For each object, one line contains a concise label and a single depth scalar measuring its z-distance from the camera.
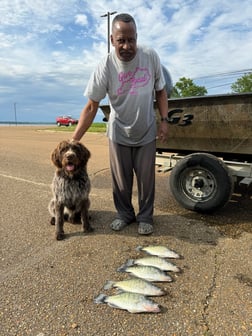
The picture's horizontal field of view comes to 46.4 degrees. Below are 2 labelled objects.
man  3.32
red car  41.47
